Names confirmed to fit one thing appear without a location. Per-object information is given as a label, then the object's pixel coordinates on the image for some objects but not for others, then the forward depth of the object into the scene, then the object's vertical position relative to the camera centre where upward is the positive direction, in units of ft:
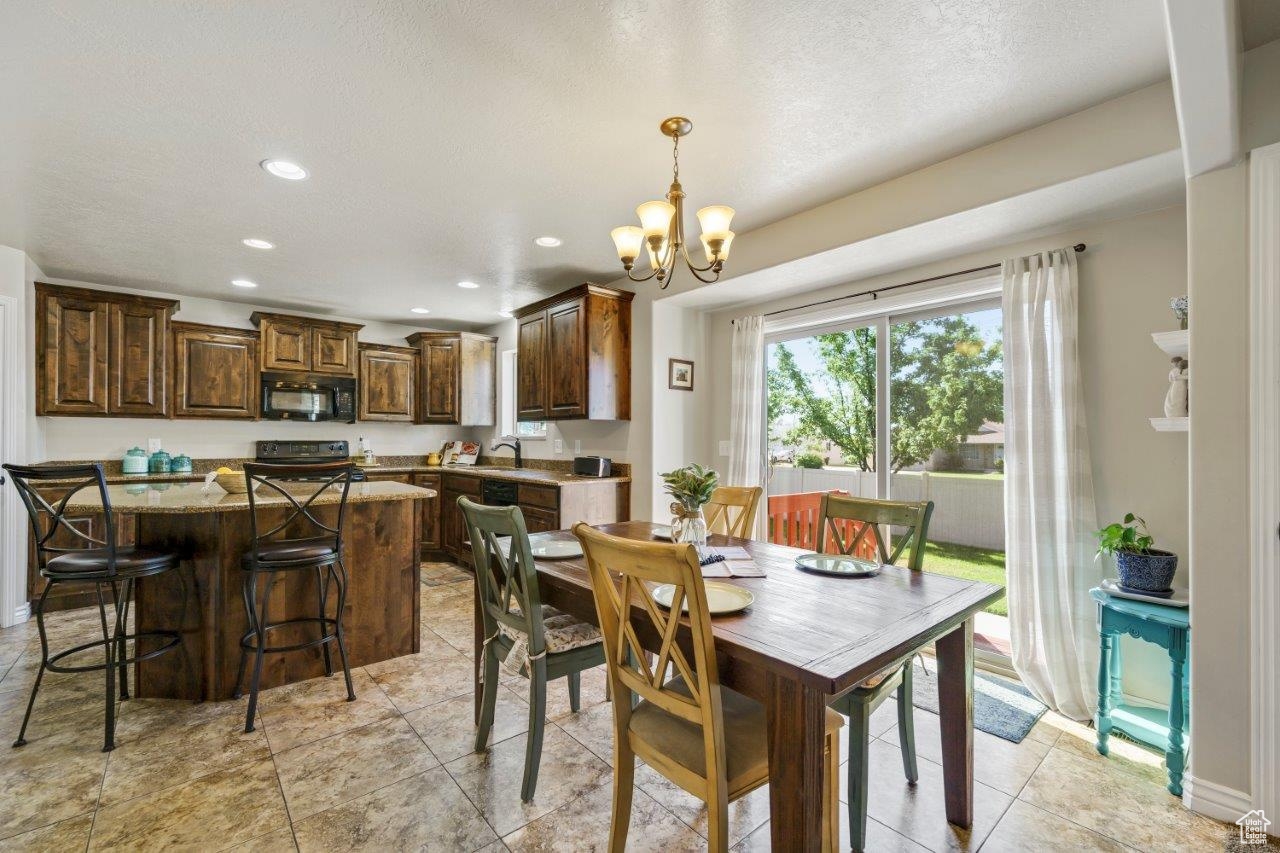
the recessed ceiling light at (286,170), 8.39 +3.90
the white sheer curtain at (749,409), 13.44 +0.39
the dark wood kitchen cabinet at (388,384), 18.33 +1.38
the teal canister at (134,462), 14.99 -0.99
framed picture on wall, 14.03 +1.27
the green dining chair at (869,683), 5.40 -2.62
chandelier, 6.75 +2.43
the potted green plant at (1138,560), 6.96 -1.69
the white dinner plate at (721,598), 5.07 -1.64
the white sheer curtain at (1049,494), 8.46 -1.06
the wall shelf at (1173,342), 6.64 +1.01
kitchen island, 8.45 -2.58
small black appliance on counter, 14.24 -1.05
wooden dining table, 3.95 -1.72
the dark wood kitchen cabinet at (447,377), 19.21 +1.65
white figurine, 6.82 +0.40
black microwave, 16.70 +0.85
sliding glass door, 10.25 -0.04
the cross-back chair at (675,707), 4.19 -2.36
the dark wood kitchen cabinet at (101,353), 13.37 +1.82
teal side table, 6.47 -3.21
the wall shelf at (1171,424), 6.68 +0.01
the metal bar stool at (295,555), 7.83 -1.89
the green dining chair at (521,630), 6.01 -2.44
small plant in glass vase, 6.78 -0.91
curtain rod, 8.65 +2.71
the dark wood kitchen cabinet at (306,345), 16.48 +2.46
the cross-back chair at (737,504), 8.91 -1.29
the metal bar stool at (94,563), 6.98 -1.83
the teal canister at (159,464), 15.31 -1.05
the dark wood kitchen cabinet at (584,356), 13.67 +1.75
